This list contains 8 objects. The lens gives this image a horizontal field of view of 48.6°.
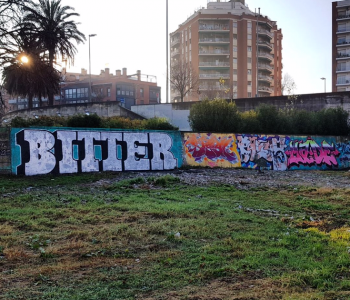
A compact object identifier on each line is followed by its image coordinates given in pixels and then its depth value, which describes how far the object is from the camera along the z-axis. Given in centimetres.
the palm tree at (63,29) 3450
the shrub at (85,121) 2078
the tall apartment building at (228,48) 8262
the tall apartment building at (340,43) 7700
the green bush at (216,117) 2659
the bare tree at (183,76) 6197
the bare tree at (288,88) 6429
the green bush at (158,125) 2367
